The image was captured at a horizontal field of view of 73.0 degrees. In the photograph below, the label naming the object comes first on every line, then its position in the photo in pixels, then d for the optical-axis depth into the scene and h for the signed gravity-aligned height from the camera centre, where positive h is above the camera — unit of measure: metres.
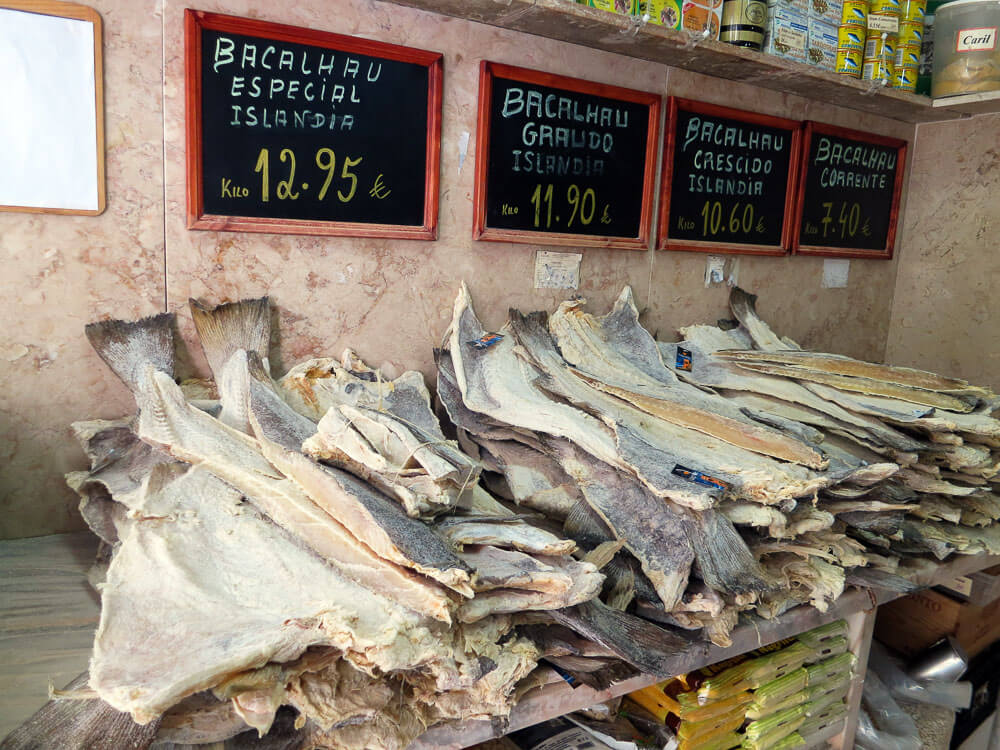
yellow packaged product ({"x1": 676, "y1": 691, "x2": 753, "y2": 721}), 1.50 -0.96
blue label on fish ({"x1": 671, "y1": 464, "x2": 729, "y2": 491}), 1.20 -0.35
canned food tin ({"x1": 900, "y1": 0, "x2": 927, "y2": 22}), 2.29 +0.95
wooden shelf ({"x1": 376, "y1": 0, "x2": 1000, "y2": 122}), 1.73 +0.67
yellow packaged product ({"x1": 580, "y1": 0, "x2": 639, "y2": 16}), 1.77 +0.71
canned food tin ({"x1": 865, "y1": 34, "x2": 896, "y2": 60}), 2.30 +0.83
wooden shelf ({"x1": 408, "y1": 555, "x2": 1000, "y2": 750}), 1.04 -0.71
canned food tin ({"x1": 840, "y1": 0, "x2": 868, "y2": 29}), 2.23 +0.90
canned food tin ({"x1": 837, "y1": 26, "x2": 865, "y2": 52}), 2.24 +0.83
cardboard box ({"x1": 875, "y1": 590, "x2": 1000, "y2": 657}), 2.17 -1.07
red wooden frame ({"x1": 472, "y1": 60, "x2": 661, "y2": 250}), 1.86 +0.35
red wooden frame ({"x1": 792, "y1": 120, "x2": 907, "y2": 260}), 2.53 +0.39
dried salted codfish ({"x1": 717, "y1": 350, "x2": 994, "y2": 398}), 1.80 -0.22
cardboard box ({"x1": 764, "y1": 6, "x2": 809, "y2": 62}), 2.09 +0.78
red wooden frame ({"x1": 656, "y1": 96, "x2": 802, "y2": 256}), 2.21 +0.37
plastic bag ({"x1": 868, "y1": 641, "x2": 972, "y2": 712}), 2.08 -1.22
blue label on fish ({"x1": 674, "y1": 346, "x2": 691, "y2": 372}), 2.07 -0.25
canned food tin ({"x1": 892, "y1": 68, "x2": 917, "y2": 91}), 2.38 +0.75
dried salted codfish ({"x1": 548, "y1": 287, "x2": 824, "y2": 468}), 1.42 -0.26
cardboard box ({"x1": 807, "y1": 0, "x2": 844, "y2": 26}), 2.16 +0.89
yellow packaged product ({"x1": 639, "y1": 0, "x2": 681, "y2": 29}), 1.86 +0.73
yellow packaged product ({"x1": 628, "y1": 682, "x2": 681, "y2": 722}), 1.51 -0.95
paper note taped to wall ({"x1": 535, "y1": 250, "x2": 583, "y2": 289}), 2.07 +0.01
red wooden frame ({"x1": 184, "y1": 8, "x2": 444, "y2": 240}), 1.49 +0.33
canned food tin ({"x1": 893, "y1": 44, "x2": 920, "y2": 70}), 2.35 +0.82
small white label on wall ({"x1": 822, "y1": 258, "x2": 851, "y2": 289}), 2.74 +0.07
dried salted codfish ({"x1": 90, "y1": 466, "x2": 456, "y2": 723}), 0.75 -0.45
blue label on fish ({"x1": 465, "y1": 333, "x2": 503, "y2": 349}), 1.79 -0.19
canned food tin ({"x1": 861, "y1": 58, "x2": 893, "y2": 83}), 2.32 +0.75
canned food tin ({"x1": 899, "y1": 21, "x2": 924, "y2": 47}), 2.32 +0.89
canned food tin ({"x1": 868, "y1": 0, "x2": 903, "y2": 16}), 2.26 +0.94
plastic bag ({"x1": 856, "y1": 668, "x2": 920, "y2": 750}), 1.93 -1.26
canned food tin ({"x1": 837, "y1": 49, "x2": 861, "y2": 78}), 2.25 +0.75
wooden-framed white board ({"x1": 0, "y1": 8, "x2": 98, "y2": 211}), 1.35 +0.27
